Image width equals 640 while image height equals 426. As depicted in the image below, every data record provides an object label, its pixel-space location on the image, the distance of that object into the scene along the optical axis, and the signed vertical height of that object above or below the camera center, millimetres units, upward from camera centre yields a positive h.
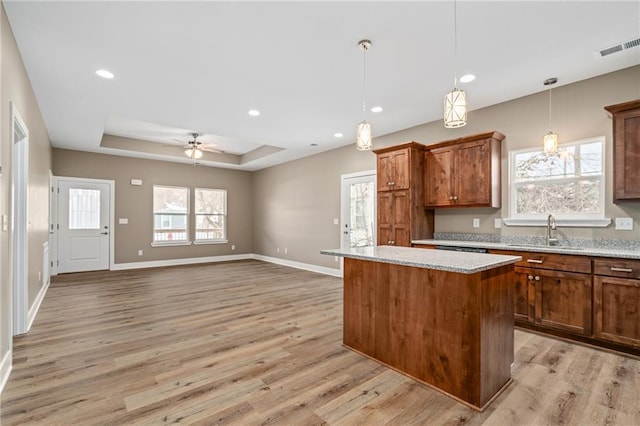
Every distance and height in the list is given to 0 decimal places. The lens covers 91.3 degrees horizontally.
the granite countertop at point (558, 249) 2803 -366
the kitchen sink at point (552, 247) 3287 -365
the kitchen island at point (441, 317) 2045 -772
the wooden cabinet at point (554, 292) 2984 -793
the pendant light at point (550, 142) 3387 +783
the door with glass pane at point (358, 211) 5914 +48
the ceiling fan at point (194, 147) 6512 +1428
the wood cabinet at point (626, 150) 2963 +619
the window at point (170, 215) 7891 -50
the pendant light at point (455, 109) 2164 +732
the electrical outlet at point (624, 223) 3148 -94
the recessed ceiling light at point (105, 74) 3299 +1495
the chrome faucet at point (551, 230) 3552 -187
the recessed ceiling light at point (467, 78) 3363 +1484
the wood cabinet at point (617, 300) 2723 -777
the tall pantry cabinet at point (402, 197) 4578 +243
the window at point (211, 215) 8531 -52
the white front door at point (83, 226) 6672 -281
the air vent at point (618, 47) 2746 +1507
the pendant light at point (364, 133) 2775 +737
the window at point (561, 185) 3389 +343
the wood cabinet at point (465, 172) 4008 +569
